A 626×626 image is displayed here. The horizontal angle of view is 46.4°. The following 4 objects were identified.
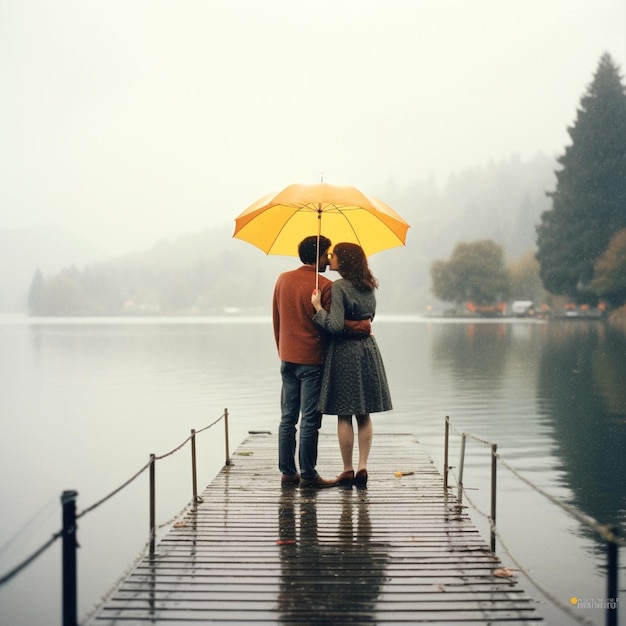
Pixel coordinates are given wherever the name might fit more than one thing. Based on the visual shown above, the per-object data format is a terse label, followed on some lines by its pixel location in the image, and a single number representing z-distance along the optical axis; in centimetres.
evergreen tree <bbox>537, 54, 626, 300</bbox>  6050
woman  579
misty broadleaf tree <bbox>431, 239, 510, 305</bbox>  10019
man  595
